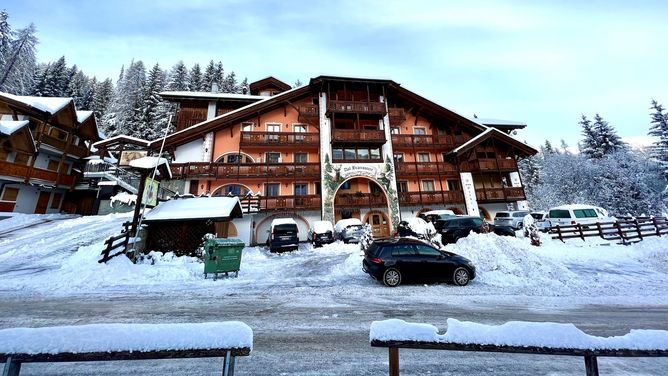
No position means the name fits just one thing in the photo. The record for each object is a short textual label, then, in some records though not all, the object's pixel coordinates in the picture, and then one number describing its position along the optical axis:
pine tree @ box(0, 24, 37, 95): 31.08
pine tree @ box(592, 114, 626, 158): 35.22
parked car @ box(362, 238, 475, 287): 9.59
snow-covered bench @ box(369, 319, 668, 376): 2.13
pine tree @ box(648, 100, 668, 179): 28.98
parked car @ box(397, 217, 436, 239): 14.75
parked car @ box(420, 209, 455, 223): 18.65
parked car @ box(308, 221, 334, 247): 18.53
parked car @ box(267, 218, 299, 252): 17.11
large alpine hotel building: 23.33
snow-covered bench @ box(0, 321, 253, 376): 1.78
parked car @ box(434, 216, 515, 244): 16.88
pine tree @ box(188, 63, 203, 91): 43.12
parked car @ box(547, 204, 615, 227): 18.34
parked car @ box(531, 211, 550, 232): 20.44
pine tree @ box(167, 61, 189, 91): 42.95
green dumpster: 10.31
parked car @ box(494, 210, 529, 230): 21.62
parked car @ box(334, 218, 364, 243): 18.44
